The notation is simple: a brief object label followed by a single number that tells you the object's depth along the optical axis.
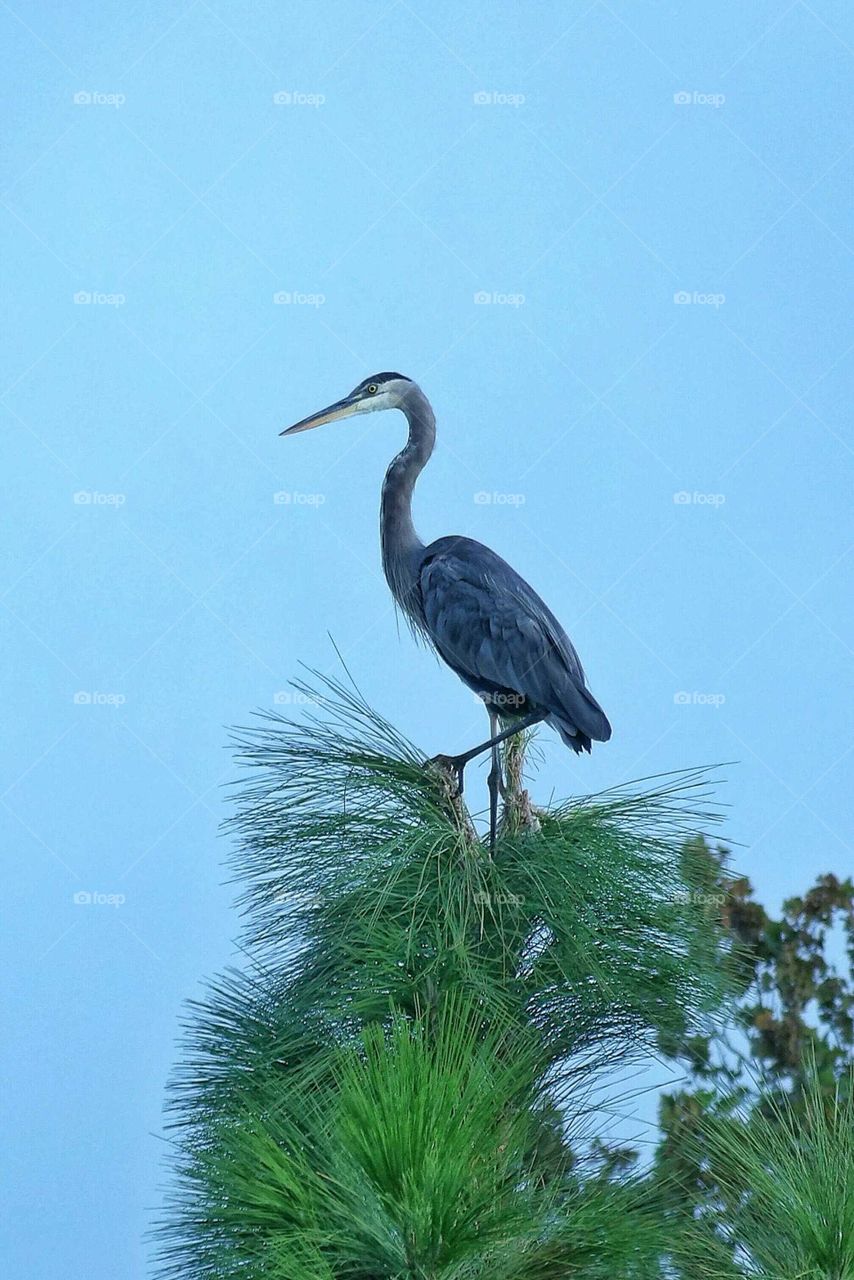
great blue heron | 7.80
